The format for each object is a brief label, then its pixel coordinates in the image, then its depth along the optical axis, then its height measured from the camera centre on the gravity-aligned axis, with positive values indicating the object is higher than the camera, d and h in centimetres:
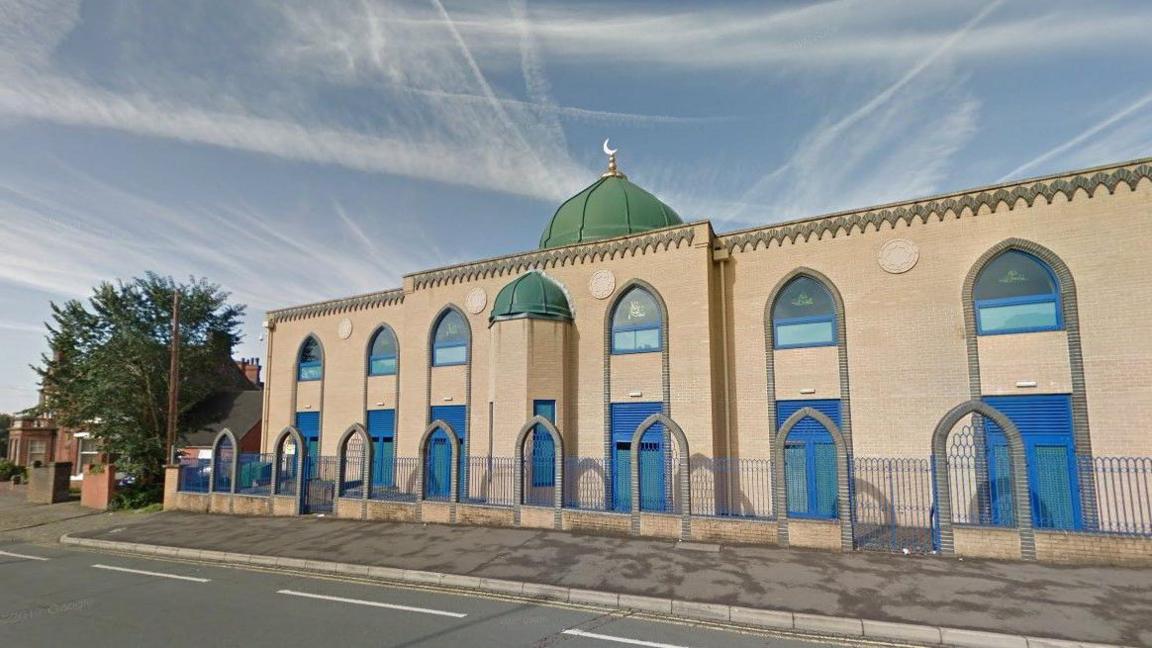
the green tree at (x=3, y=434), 5079 -214
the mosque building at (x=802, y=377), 1112 +76
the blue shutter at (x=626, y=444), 1452 -91
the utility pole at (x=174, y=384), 1919 +93
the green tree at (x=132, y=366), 2098 +175
